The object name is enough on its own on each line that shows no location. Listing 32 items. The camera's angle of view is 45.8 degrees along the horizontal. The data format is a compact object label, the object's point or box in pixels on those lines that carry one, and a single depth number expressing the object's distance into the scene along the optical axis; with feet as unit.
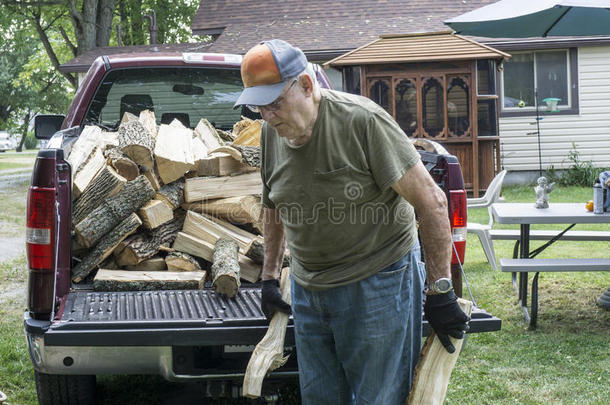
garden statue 19.69
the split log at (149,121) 16.91
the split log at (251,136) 16.20
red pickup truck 10.38
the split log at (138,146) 14.60
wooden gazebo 46.42
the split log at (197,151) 14.84
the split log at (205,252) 13.75
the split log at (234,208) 14.57
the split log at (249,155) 15.06
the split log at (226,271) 12.28
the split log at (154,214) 13.78
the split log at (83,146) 14.34
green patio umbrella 24.36
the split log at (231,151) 14.89
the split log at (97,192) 13.60
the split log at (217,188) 14.66
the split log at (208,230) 14.03
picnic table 18.20
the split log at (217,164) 14.85
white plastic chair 24.26
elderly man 8.02
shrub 51.65
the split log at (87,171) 13.65
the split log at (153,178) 14.55
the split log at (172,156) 14.39
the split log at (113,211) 13.26
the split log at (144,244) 13.61
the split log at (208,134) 16.49
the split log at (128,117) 17.92
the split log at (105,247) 13.24
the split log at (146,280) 12.64
